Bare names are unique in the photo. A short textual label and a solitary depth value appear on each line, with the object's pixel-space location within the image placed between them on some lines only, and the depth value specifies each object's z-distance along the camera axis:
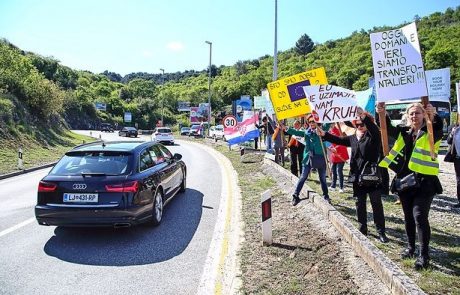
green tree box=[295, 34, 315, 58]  146.00
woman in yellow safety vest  4.58
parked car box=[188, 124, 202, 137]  52.28
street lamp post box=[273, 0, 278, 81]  21.59
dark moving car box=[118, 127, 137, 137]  53.73
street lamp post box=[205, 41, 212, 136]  45.25
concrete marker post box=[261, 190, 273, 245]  5.95
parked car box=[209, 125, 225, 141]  43.49
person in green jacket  8.11
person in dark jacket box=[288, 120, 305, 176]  11.05
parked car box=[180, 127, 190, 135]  56.03
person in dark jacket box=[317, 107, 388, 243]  5.82
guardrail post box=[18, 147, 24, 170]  16.36
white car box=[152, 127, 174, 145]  35.66
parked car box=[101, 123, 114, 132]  73.62
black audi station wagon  6.21
